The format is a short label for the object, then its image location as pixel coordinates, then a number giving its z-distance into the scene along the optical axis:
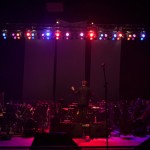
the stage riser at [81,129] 11.00
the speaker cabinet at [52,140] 3.69
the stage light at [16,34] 13.10
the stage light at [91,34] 12.92
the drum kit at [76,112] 12.41
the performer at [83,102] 11.15
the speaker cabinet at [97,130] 10.99
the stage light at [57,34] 13.12
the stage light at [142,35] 12.94
